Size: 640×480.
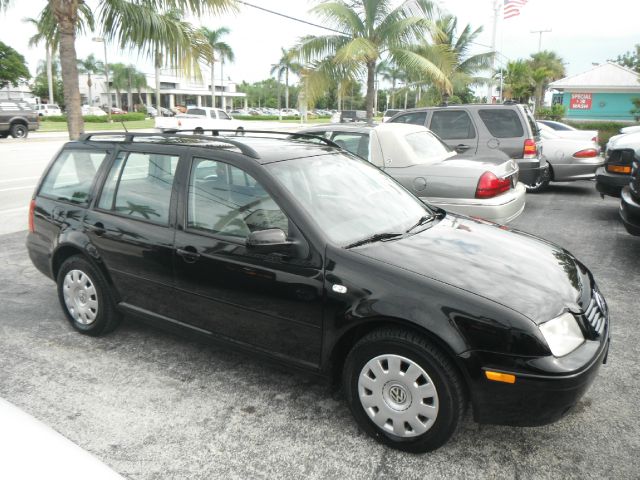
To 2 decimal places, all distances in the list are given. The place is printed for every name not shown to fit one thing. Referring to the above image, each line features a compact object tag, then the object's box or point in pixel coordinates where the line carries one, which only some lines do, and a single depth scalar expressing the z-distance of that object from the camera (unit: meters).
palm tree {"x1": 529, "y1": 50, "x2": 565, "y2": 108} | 48.78
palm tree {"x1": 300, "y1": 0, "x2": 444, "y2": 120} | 14.41
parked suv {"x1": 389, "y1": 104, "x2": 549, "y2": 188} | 9.04
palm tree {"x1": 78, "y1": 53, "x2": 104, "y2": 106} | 81.07
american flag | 22.12
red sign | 39.69
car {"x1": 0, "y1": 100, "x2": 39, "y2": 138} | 24.31
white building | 94.88
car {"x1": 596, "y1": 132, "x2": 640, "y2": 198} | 7.18
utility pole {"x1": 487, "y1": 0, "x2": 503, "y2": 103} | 25.42
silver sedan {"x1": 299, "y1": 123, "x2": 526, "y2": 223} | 6.05
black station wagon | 2.55
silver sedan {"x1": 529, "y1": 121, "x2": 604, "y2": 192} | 10.63
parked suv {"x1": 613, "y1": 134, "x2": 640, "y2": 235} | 5.82
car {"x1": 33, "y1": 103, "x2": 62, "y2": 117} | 55.50
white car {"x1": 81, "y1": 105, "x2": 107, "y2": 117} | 60.17
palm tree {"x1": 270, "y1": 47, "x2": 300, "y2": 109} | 67.93
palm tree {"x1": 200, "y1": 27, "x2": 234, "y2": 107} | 52.25
